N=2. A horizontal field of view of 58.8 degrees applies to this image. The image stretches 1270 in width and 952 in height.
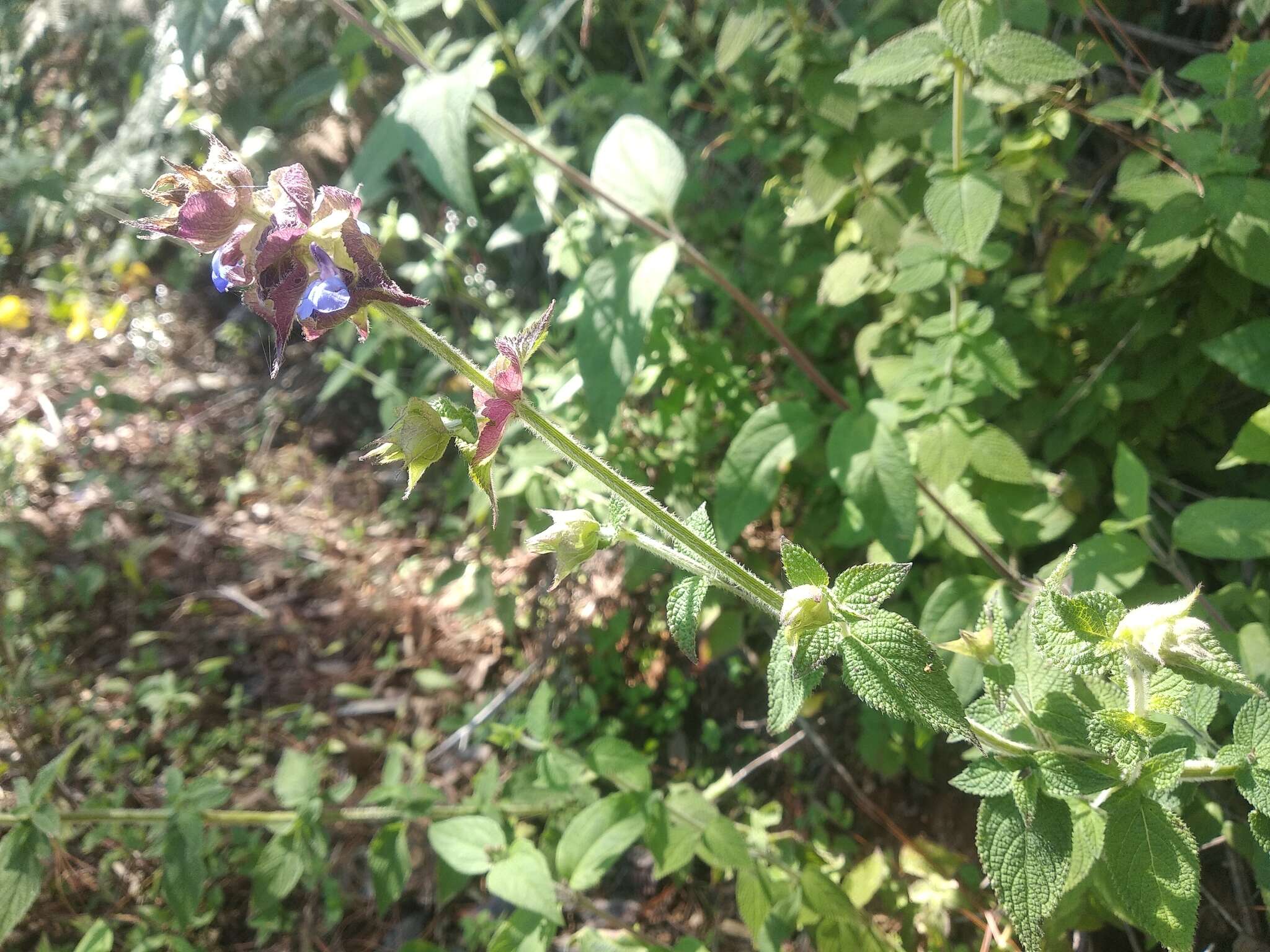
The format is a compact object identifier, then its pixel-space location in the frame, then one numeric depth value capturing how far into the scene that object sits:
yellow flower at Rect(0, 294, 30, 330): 0.90
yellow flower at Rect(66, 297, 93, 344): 0.86
